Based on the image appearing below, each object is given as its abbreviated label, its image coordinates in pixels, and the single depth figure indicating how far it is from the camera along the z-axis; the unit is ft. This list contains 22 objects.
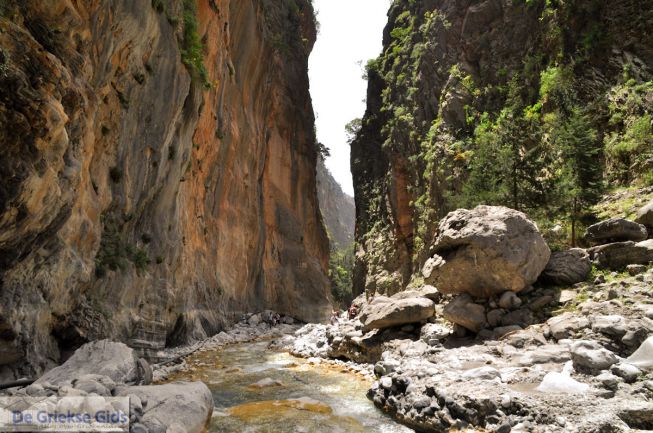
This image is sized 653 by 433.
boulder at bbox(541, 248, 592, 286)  30.81
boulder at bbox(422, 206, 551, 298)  30.07
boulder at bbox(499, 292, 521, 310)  30.01
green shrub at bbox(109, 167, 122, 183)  35.96
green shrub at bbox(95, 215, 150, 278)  35.17
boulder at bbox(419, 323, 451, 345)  31.83
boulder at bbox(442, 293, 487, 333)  30.22
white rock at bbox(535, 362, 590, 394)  17.62
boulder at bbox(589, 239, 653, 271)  28.78
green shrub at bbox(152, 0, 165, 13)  38.95
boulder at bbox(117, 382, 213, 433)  16.34
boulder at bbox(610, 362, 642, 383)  17.39
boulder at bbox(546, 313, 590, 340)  23.98
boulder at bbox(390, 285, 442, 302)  40.60
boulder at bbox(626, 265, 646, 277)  27.68
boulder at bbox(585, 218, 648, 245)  30.76
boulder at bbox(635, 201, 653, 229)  31.58
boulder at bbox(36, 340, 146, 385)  21.12
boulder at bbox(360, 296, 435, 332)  35.83
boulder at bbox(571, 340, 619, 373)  18.75
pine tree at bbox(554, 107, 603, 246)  39.93
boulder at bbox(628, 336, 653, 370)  17.84
